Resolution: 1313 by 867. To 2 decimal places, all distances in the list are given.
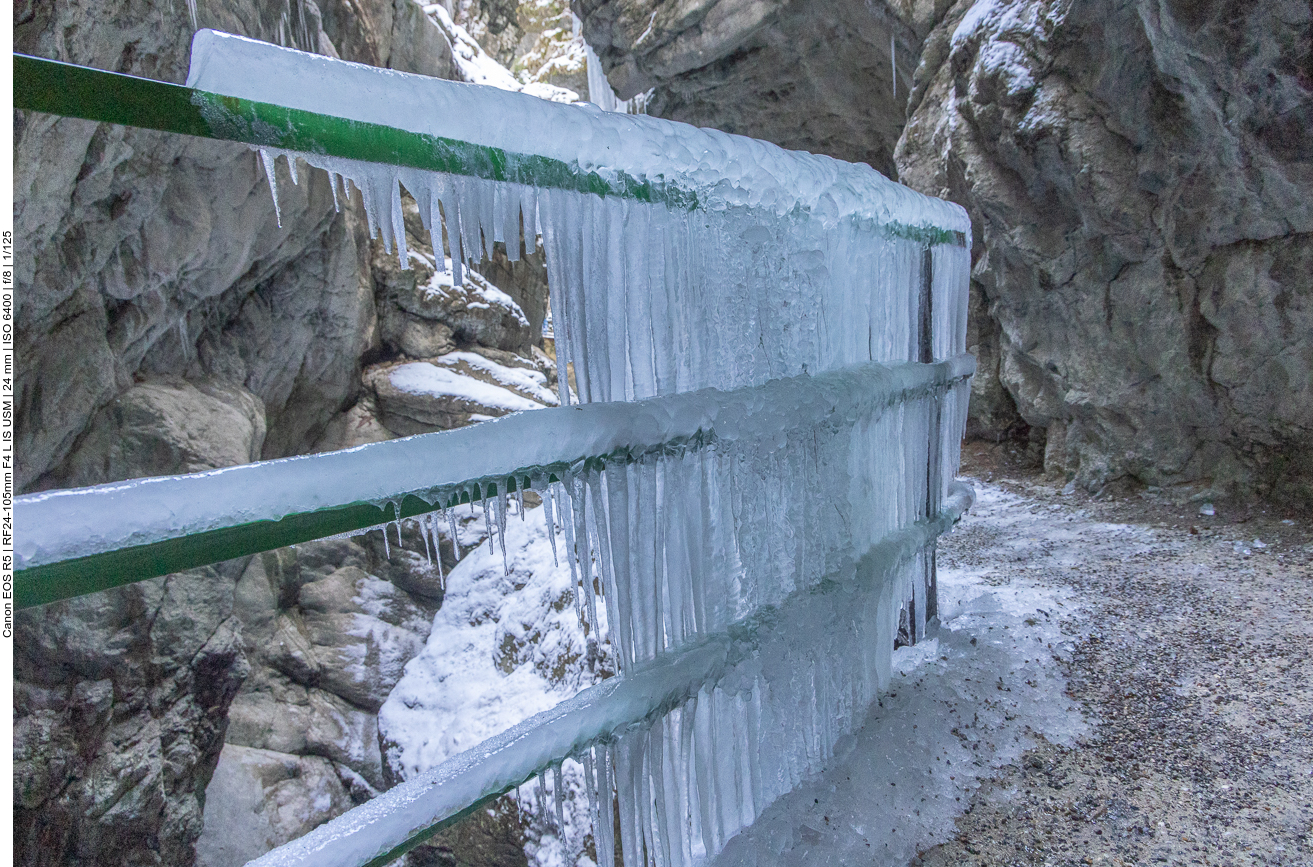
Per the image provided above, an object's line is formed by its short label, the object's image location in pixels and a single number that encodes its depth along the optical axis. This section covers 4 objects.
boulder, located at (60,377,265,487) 5.04
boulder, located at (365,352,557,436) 8.32
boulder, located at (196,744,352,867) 5.35
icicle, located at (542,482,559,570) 1.27
